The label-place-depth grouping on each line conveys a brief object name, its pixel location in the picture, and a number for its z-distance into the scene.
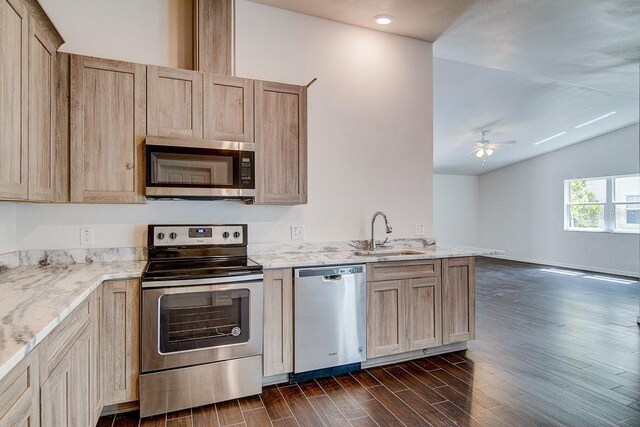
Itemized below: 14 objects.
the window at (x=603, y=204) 7.03
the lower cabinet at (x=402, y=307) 2.85
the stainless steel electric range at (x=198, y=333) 2.21
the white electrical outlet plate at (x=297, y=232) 3.14
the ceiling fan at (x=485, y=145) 6.42
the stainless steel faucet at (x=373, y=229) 3.27
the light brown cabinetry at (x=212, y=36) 2.74
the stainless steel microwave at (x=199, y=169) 2.43
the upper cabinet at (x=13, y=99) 1.65
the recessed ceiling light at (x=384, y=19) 3.23
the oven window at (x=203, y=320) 2.23
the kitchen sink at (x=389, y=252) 3.19
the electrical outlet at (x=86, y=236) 2.58
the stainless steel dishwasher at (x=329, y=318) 2.61
